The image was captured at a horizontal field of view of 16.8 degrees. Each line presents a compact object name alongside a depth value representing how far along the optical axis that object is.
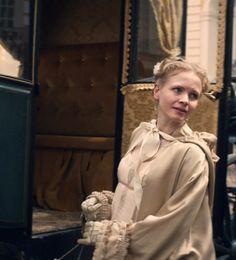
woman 2.88
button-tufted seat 6.68
